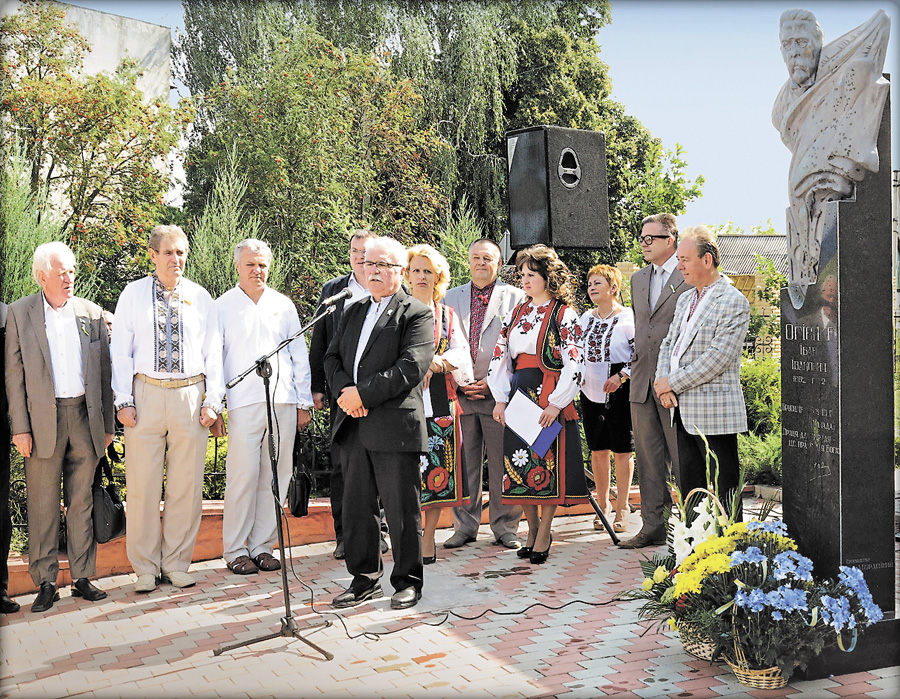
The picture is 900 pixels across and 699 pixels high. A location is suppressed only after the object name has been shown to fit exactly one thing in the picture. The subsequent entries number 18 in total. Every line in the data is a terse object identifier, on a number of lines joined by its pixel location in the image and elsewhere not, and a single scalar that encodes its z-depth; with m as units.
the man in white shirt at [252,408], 6.21
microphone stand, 4.59
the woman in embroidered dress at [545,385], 6.02
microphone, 4.81
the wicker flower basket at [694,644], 4.22
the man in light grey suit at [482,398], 6.70
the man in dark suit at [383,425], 5.16
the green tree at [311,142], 20.25
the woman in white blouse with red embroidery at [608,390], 7.06
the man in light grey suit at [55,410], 5.46
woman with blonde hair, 6.21
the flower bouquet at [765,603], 3.93
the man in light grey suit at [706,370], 5.46
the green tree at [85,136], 16.17
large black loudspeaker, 6.80
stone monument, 4.40
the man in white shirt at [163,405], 5.77
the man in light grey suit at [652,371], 6.59
